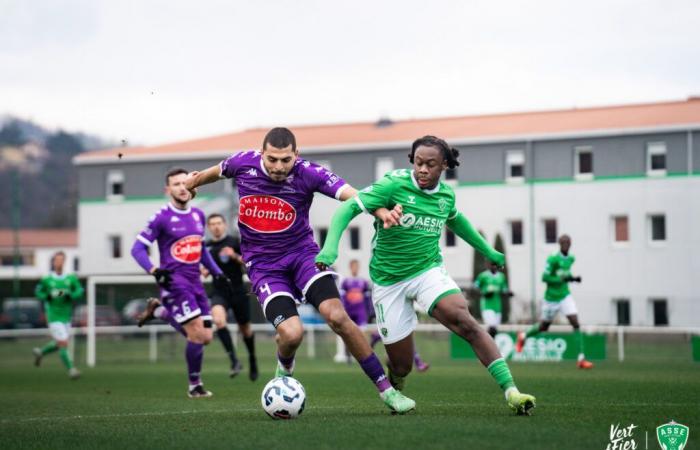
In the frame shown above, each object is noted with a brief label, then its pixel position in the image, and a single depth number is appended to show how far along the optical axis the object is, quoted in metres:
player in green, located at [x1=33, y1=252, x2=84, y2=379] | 21.70
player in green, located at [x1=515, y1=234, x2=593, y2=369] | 22.38
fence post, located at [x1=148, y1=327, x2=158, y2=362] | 30.70
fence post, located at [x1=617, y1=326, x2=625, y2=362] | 27.94
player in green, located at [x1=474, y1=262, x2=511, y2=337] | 24.75
